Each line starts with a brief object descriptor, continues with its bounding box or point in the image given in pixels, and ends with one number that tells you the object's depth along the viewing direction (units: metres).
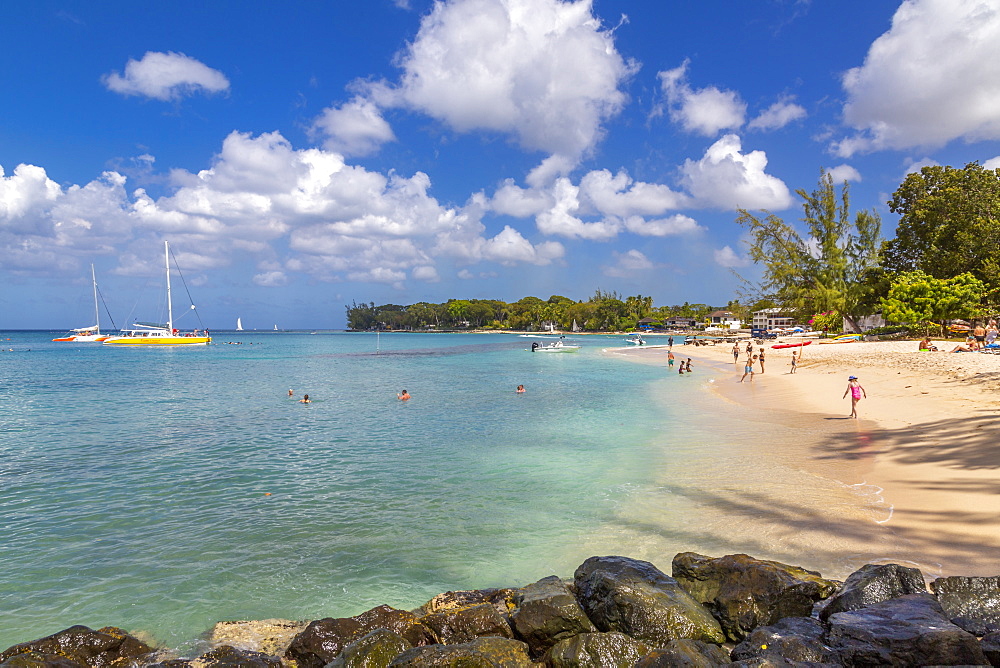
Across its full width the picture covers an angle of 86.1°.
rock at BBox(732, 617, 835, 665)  4.52
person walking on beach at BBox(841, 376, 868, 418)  17.52
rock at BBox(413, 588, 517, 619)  6.02
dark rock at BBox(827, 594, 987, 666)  4.29
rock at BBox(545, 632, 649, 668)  4.68
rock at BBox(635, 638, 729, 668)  4.31
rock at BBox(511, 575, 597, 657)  5.32
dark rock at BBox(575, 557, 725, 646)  5.22
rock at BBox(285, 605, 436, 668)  5.33
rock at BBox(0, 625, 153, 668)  5.21
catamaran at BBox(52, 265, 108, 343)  107.88
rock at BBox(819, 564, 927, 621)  5.38
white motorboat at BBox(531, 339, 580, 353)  76.62
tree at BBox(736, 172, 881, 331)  54.84
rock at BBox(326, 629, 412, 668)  4.69
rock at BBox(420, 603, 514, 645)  5.49
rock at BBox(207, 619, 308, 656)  5.78
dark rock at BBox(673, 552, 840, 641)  5.53
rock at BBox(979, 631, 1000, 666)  4.32
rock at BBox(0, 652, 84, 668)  4.74
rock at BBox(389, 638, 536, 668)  4.47
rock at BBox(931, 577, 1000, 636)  4.97
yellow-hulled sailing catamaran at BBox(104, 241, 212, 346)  82.12
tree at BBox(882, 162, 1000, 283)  42.44
